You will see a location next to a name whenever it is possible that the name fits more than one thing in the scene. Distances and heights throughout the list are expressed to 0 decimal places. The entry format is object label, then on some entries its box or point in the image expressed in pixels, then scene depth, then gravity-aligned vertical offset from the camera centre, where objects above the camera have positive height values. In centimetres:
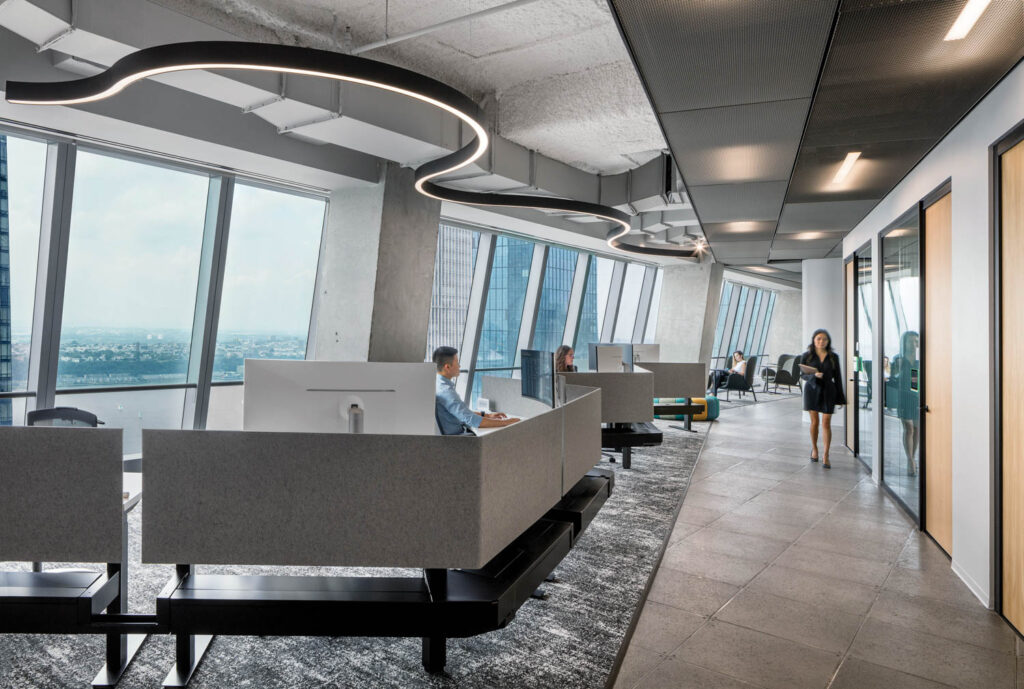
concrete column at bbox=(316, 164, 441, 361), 647 +102
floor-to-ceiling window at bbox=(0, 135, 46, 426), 502 +80
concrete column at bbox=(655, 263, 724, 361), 1357 +160
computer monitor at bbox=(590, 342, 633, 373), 747 +33
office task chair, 350 -35
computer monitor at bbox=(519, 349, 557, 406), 441 +2
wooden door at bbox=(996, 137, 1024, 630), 297 +12
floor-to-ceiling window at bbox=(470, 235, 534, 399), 1024 +121
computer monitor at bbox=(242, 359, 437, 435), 250 -12
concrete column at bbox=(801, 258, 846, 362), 1008 +153
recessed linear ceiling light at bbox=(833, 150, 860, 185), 447 +170
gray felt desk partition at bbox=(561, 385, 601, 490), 286 -28
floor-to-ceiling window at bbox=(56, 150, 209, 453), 546 +63
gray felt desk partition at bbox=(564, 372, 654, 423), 547 -13
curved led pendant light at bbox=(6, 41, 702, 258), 262 +128
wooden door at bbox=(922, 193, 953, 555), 402 +14
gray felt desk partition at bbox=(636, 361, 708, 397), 774 +5
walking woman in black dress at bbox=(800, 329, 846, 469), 713 +11
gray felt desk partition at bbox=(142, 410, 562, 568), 193 -42
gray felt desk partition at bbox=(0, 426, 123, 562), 197 -44
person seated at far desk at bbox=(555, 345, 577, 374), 696 +22
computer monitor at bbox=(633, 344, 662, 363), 909 +43
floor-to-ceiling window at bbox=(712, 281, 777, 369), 2029 +231
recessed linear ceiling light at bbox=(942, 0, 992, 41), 237 +149
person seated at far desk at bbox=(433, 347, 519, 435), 404 -26
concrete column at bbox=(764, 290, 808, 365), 2264 +237
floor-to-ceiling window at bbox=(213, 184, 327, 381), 658 +95
